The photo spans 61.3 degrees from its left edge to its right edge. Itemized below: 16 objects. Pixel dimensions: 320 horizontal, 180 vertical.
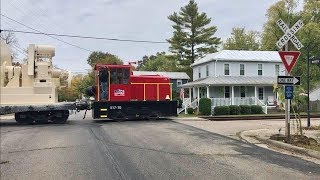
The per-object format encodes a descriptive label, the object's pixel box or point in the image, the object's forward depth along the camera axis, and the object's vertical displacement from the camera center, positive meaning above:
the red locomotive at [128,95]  15.89 +0.06
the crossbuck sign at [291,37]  8.60 +1.88
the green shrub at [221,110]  22.03 -1.17
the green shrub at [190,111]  23.47 -1.32
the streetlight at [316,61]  12.05 +1.56
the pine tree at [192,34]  43.21 +9.95
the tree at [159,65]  60.07 +7.66
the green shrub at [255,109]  23.41 -1.16
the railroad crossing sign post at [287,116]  8.66 -0.66
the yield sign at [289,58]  8.60 +1.20
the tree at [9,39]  40.50 +8.89
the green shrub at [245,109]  23.03 -1.14
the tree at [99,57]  53.40 +8.72
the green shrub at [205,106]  21.81 -0.83
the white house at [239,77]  25.22 +1.88
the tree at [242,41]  47.19 +9.78
